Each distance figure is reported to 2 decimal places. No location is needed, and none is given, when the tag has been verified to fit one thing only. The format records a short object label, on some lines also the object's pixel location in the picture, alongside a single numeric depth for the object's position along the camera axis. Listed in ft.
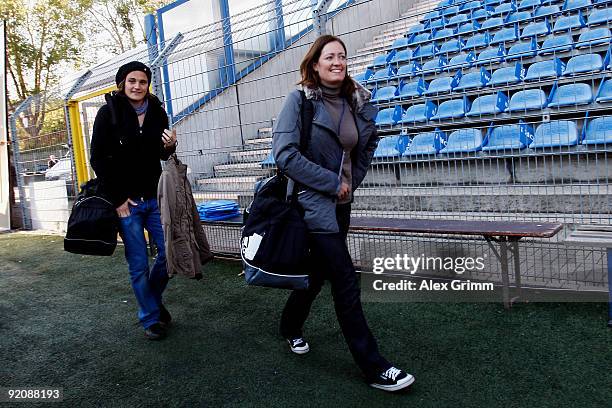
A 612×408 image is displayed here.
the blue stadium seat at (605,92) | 14.89
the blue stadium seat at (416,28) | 26.50
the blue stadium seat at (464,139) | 15.23
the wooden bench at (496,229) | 9.71
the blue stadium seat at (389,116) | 18.93
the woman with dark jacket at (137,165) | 9.87
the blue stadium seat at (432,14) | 26.58
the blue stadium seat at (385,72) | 20.58
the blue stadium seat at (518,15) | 24.02
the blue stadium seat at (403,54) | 23.24
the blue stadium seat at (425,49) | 21.56
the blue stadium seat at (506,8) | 24.56
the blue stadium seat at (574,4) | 21.63
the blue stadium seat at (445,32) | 23.82
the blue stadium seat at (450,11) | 26.11
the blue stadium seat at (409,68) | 20.01
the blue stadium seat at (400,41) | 24.94
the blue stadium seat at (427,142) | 15.81
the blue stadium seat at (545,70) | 17.39
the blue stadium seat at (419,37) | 24.26
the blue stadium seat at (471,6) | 26.85
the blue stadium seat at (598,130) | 12.16
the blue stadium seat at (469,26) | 24.07
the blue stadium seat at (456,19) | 25.23
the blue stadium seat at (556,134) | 12.04
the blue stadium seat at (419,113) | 18.28
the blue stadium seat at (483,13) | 24.78
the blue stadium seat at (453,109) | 17.95
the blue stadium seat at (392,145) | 15.07
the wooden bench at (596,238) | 9.21
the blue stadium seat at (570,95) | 15.29
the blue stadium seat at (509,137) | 12.79
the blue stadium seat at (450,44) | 22.22
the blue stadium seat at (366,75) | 21.80
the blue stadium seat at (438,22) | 25.37
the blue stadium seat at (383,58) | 23.27
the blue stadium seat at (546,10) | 21.77
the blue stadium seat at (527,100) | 15.81
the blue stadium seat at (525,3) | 24.04
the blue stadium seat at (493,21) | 23.14
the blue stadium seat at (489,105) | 16.60
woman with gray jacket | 7.57
